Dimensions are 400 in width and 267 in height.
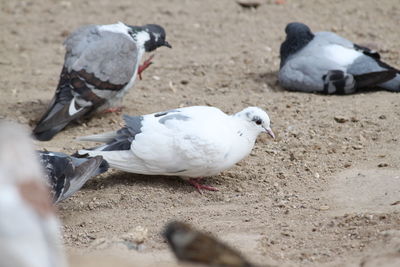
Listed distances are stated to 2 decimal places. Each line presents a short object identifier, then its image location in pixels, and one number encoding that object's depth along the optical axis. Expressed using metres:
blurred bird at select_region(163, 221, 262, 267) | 5.27
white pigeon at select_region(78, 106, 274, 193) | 10.26
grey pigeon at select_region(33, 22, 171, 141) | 13.43
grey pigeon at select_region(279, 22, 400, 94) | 14.34
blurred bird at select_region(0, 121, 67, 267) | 4.97
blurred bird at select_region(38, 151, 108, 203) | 9.88
